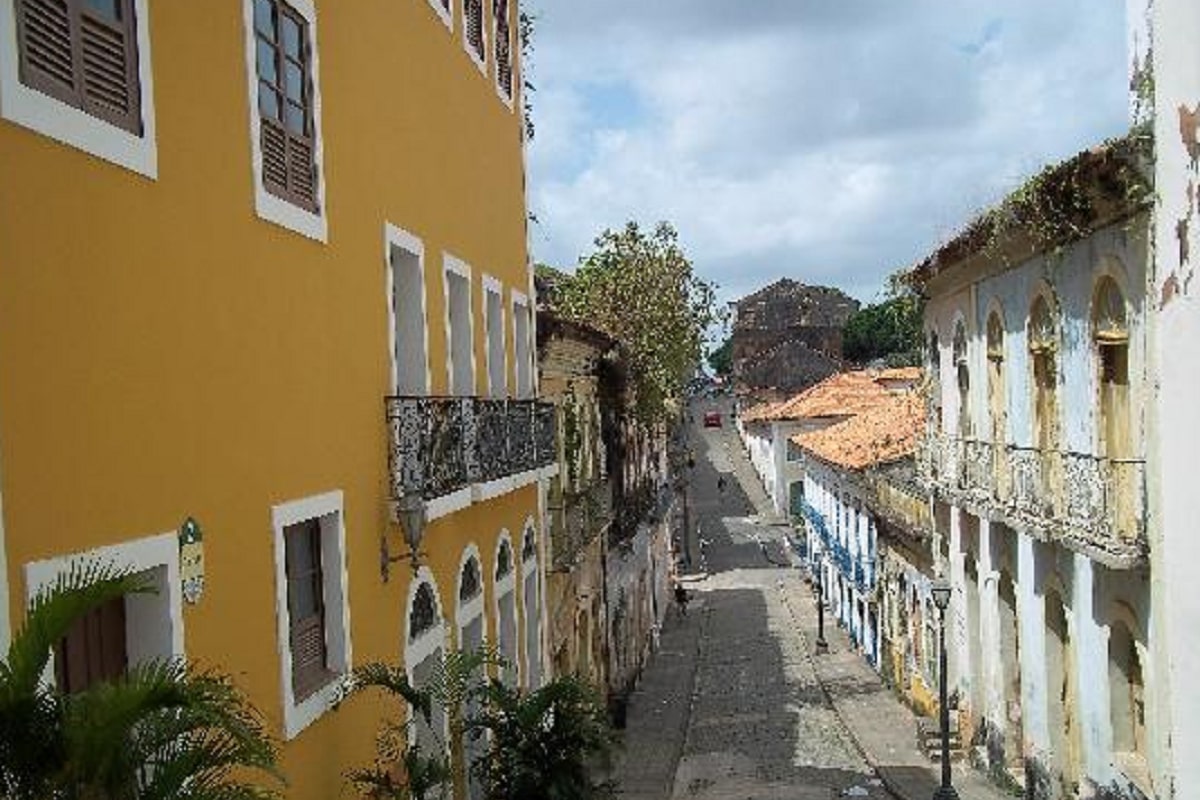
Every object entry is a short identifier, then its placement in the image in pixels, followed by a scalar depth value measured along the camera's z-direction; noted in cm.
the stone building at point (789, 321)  9044
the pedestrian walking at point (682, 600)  4384
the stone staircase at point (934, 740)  2142
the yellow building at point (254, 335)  552
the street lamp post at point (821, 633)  3478
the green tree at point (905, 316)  2240
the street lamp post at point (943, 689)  1727
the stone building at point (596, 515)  2014
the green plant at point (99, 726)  405
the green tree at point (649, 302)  3503
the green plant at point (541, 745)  1061
